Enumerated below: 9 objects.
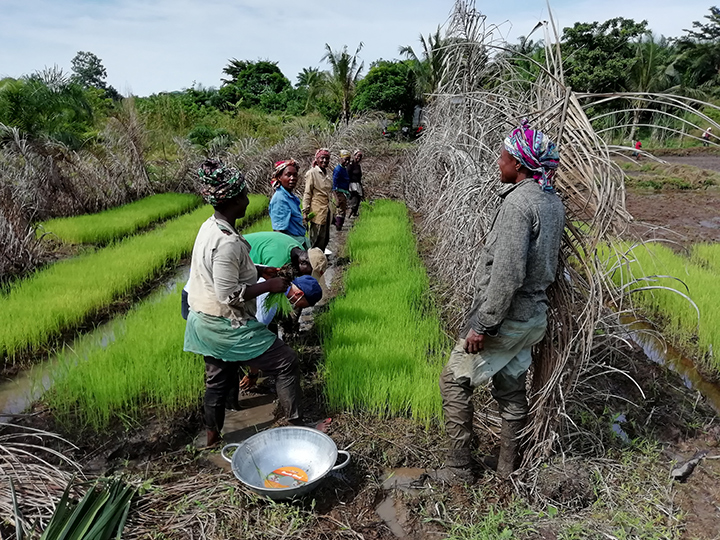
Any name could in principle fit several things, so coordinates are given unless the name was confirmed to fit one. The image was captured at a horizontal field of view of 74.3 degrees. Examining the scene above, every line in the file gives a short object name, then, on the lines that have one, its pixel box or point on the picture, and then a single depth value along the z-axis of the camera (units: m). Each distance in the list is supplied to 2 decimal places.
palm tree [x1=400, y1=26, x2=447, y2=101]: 23.94
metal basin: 2.40
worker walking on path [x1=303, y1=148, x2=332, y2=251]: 5.89
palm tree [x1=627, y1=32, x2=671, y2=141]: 23.95
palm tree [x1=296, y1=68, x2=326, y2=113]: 24.11
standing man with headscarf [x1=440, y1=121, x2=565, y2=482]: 2.10
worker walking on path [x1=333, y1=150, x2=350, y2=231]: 8.62
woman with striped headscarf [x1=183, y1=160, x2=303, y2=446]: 2.41
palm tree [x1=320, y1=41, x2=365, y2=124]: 22.45
